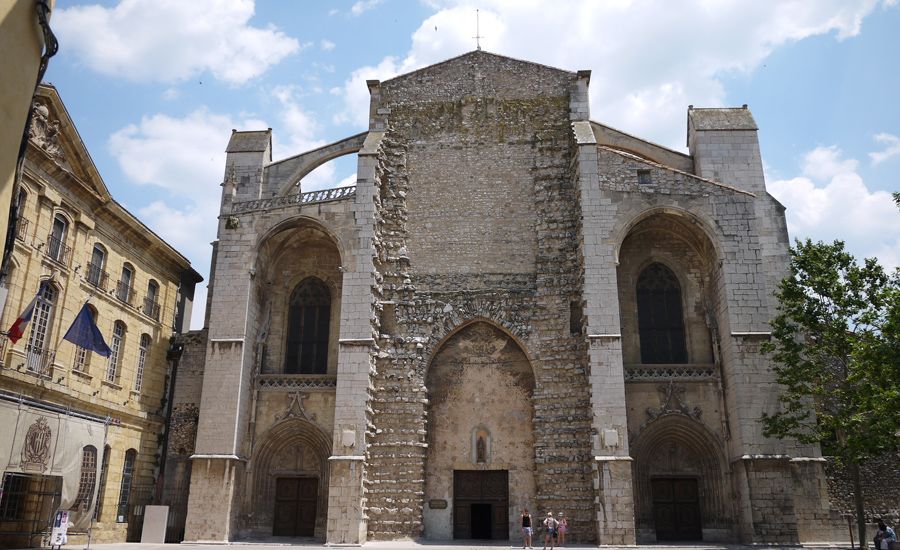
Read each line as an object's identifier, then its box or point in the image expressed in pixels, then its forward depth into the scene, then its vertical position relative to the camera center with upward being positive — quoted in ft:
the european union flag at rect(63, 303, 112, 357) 53.93 +11.15
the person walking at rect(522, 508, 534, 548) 56.33 -3.04
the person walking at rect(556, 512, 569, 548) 57.51 -2.89
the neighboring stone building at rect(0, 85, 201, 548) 52.01 +10.34
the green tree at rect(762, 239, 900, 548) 50.49 +9.87
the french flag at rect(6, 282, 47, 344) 49.01 +10.67
